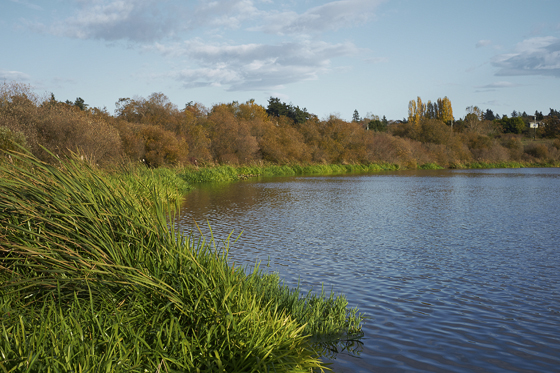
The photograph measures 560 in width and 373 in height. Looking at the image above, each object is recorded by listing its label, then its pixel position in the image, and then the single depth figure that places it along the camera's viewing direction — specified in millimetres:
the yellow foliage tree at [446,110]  113250
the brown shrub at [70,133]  29000
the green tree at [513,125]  106125
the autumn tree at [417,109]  122606
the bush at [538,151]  79688
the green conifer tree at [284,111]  88812
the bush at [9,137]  21855
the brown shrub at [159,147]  41688
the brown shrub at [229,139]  55241
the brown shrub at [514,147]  80062
